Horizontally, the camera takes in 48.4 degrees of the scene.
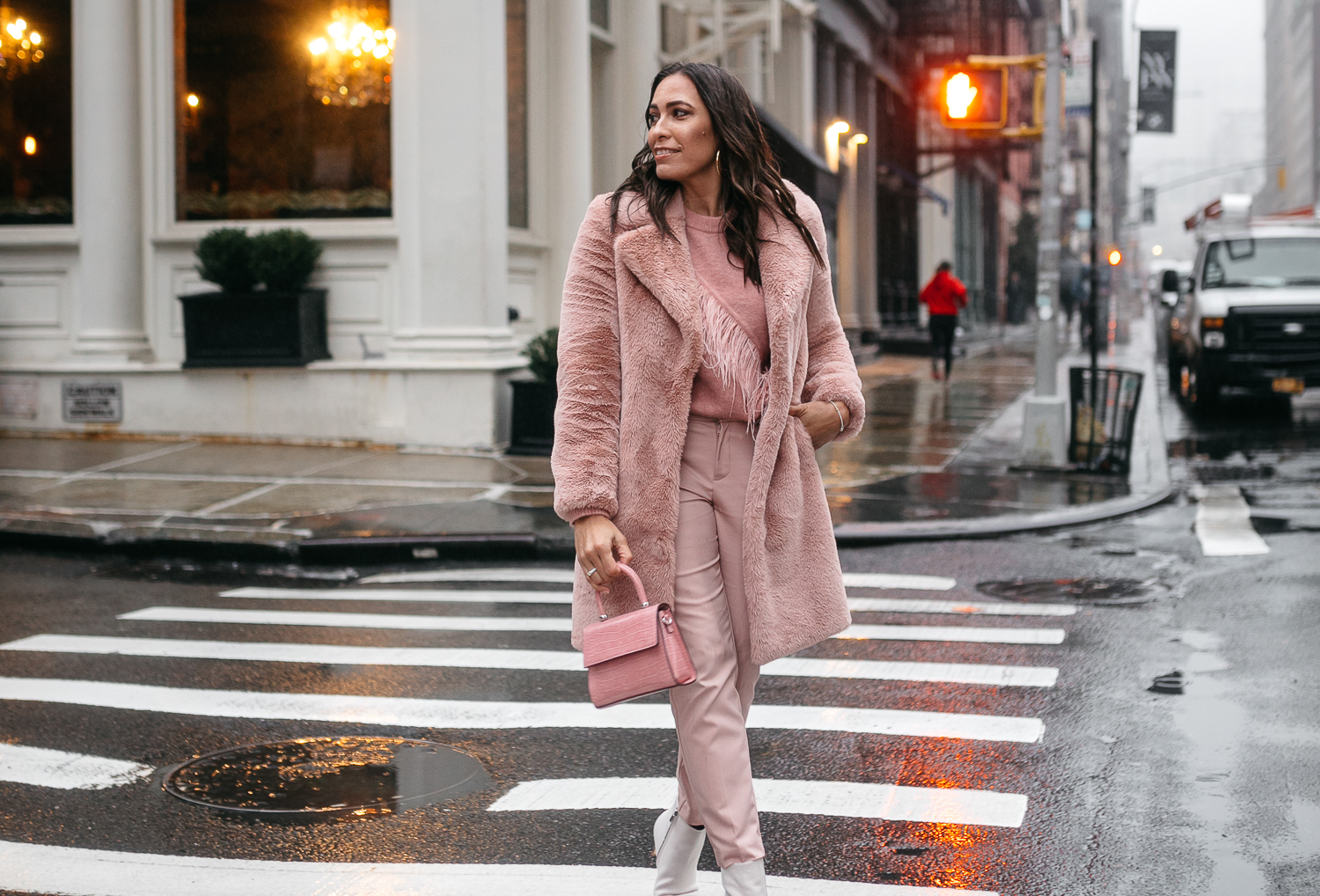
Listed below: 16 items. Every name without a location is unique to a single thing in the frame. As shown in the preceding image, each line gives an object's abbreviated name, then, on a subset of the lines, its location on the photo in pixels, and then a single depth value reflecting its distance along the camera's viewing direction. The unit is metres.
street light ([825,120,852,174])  28.23
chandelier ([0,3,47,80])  15.30
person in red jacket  23.92
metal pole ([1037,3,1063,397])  13.43
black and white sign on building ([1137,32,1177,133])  42.19
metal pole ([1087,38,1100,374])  15.11
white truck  18.08
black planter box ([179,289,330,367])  14.23
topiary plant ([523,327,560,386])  13.84
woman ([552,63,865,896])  3.16
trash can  12.82
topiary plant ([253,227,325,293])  14.16
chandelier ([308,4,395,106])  14.68
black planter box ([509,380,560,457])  13.74
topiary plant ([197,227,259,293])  14.14
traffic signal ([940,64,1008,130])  15.28
